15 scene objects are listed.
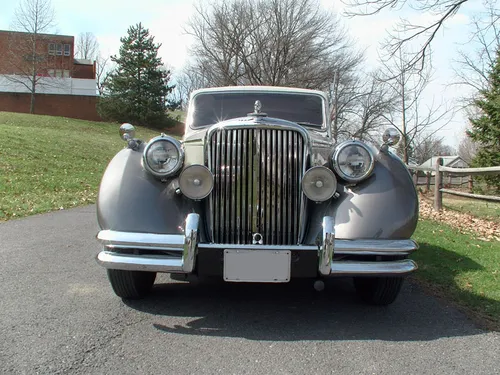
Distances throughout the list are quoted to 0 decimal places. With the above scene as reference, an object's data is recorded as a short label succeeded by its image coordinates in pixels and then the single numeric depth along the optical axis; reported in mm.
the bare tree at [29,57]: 39562
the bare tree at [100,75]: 45562
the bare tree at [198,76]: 30766
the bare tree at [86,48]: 70000
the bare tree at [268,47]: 28516
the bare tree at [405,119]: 21984
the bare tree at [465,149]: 61938
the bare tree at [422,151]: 28742
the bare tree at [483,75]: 19719
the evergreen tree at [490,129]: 19734
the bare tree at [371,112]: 29578
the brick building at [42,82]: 40969
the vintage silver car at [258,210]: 3217
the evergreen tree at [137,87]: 43562
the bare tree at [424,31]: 10039
